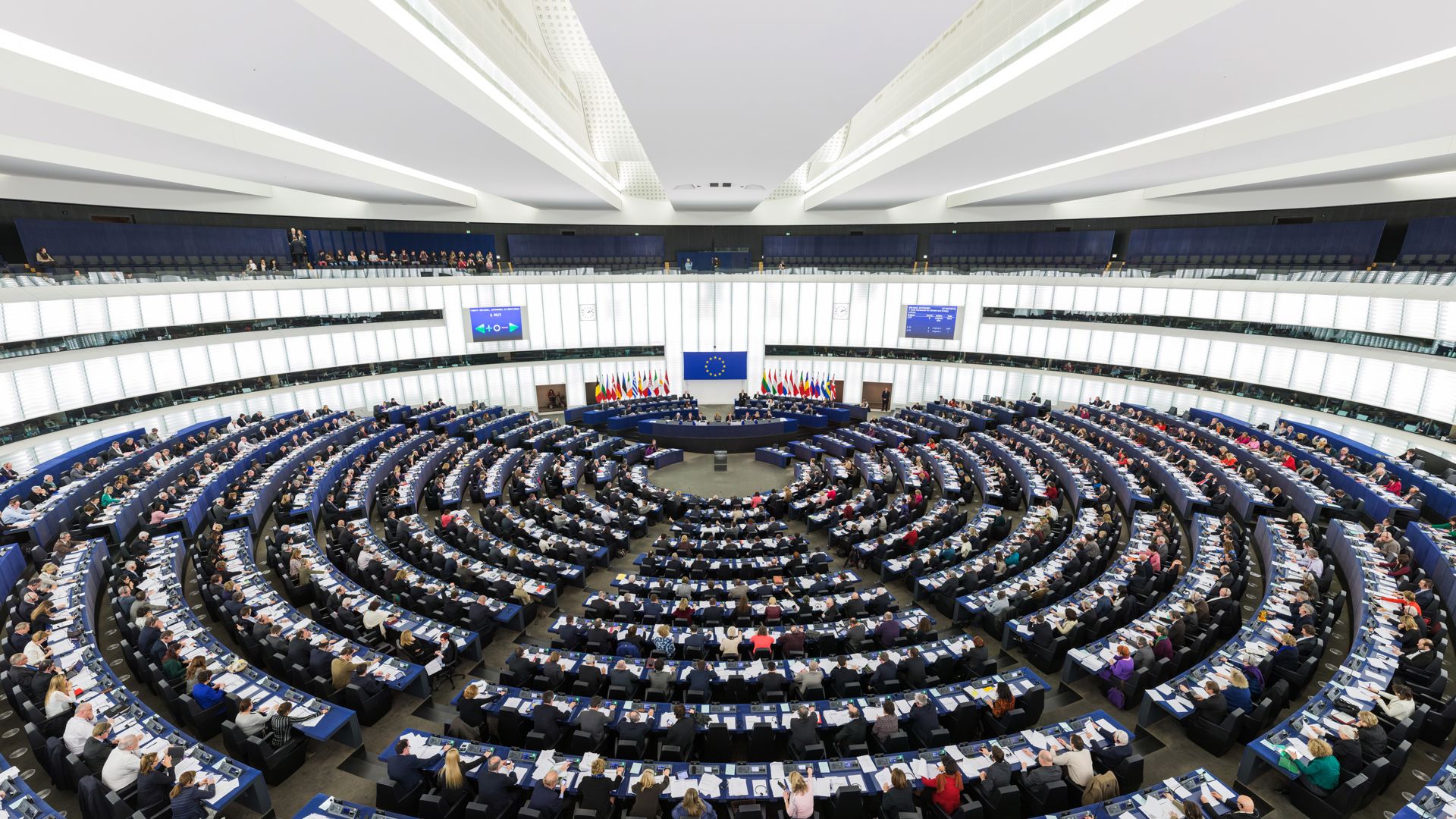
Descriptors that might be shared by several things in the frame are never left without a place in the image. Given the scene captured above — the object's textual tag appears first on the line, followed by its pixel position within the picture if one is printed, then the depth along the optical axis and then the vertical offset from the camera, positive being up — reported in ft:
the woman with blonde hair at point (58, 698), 27.91 -19.55
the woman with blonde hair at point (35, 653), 30.60 -19.16
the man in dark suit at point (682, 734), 28.73 -21.44
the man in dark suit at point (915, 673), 33.60 -21.50
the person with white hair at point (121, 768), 24.62 -20.09
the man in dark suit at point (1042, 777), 25.40 -20.61
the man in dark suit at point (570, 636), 37.88 -22.22
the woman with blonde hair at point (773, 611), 41.09 -22.16
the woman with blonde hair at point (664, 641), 36.55 -21.84
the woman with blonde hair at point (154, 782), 23.89 -20.31
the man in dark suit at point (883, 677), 33.47 -21.71
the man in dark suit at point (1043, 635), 37.42 -21.53
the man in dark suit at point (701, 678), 32.81 -21.54
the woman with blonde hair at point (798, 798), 24.16 -20.53
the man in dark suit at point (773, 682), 32.30 -21.23
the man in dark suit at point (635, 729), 29.14 -21.67
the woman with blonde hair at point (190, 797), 23.15 -20.09
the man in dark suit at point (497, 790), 25.26 -21.42
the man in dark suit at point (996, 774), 25.68 -20.87
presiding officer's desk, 90.22 -22.38
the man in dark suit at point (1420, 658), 31.19 -19.04
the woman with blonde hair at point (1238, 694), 30.25 -20.38
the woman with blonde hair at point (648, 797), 24.32 -20.95
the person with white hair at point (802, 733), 28.50 -21.28
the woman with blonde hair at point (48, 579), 37.96 -19.14
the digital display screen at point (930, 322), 110.01 -5.99
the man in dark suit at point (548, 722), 29.68 -21.65
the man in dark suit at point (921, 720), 29.45 -21.34
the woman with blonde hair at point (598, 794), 24.30 -20.75
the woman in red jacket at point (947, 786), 25.08 -21.00
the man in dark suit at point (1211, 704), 30.01 -20.80
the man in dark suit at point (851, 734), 29.30 -21.77
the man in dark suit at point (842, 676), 33.37 -21.75
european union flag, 120.37 -15.97
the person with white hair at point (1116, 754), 26.96 -20.78
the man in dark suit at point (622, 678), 33.17 -21.75
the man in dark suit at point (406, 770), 26.27 -21.51
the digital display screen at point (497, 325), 107.45 -7.19
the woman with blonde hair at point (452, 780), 25.36 -21.12
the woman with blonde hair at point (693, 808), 23.59 -20.60
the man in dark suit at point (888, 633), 37.91 -21.77
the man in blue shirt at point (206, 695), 30.42 -21.05
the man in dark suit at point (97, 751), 25.68 -20.26
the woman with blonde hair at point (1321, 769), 25.27 -20.21
